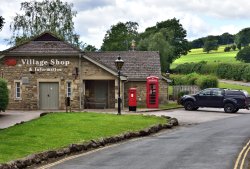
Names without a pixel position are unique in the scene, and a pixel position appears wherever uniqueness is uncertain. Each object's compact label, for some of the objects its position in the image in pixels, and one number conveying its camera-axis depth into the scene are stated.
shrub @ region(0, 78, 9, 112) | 34.47
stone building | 41.41
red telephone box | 42.00
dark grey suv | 38.91
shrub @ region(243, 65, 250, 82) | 77.11
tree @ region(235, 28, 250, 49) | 142.75
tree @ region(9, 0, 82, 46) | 72.56
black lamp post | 30.47
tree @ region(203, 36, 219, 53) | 148.12
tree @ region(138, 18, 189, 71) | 89.69
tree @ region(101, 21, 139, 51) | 108.91
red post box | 38.84
